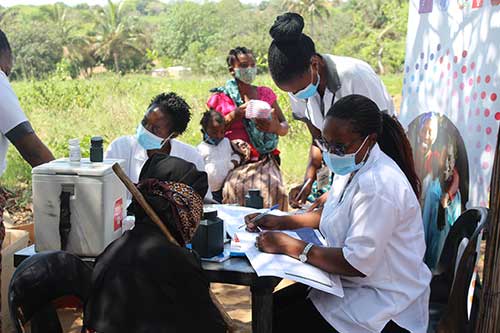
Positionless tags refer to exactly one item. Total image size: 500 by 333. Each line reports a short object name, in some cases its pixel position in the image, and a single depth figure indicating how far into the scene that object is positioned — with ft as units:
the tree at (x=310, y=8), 97.35
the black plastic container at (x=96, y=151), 7.47
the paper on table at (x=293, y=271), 6.67
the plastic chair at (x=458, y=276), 7.09
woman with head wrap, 5.66
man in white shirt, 8.68
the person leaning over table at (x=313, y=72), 9.62
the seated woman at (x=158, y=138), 10.82
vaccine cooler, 6.94
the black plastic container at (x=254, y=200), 9.87
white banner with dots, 8.22
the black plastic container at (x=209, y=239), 7.29
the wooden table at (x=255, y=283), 6.86
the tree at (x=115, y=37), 95.86
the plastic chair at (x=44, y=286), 6.09
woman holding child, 13.38
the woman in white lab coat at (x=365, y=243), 6.82
